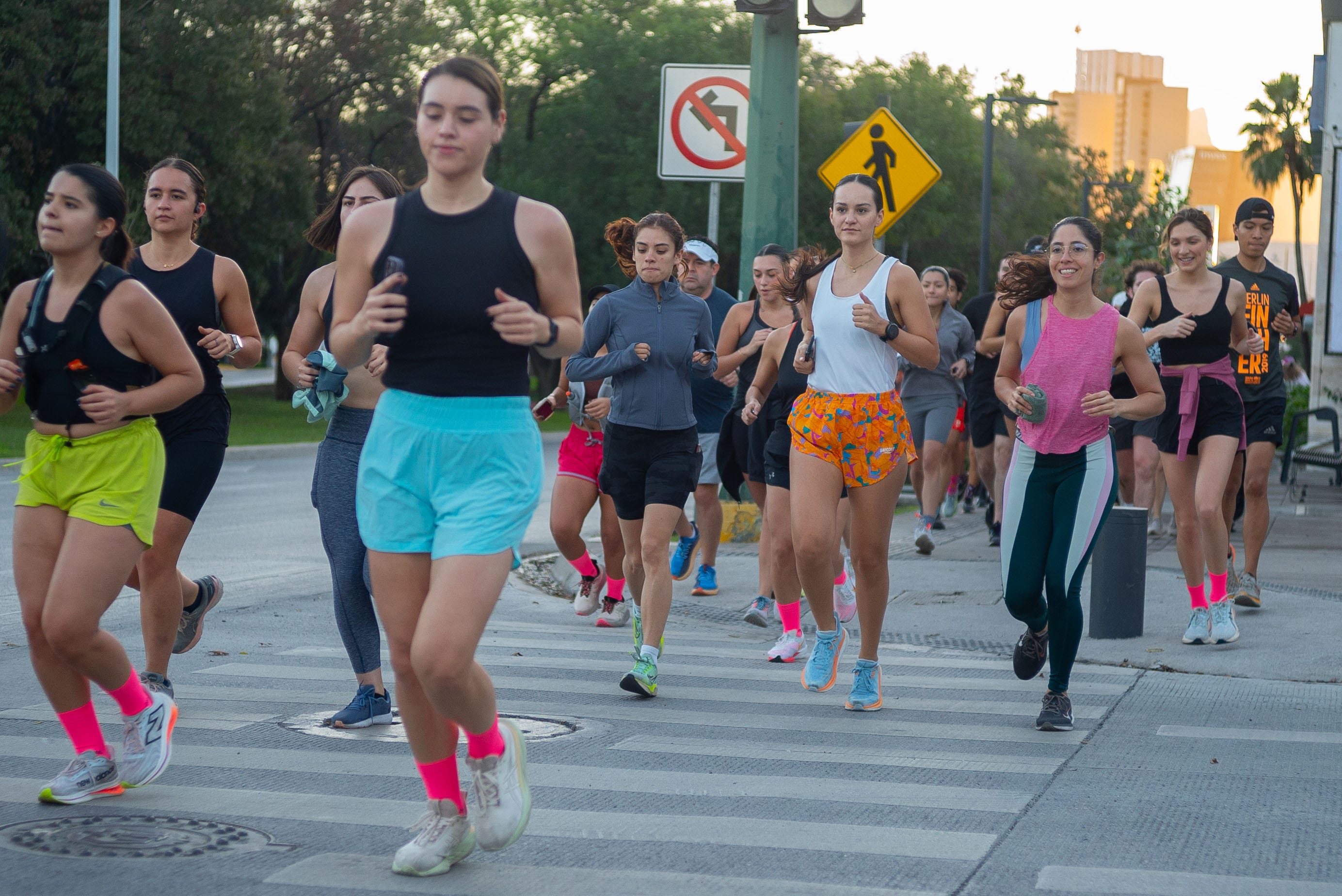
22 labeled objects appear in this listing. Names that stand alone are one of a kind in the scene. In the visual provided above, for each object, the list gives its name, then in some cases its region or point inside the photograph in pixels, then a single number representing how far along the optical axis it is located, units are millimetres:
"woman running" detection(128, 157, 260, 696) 10166
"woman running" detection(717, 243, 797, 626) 15538
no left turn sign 21792
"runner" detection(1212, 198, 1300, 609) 15483
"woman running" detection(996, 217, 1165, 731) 10689
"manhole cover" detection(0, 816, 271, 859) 7370
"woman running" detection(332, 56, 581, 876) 6829
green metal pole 20208
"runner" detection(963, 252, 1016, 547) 22013
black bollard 14464
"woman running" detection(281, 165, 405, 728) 10331
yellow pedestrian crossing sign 21820
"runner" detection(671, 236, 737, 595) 16447
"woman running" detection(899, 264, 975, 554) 21475
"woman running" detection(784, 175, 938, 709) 11041
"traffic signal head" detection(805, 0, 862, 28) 18583
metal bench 27472
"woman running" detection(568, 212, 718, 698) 12487
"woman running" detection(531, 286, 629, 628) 14974
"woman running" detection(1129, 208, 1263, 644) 14085
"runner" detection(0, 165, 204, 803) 8086
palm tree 131690
